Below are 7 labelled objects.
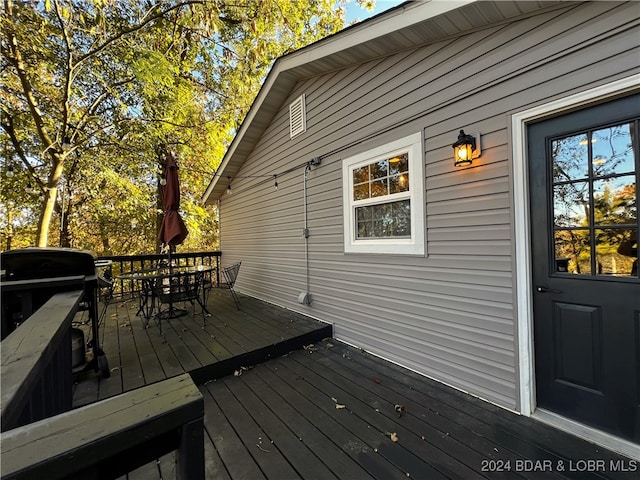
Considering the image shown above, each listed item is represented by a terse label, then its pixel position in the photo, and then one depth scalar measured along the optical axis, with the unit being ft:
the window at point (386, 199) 9.56
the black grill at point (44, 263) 6.56
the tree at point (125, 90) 18.33
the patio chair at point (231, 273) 16.17
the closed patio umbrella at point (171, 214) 14.03
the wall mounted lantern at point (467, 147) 7.90
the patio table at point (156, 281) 12.79
